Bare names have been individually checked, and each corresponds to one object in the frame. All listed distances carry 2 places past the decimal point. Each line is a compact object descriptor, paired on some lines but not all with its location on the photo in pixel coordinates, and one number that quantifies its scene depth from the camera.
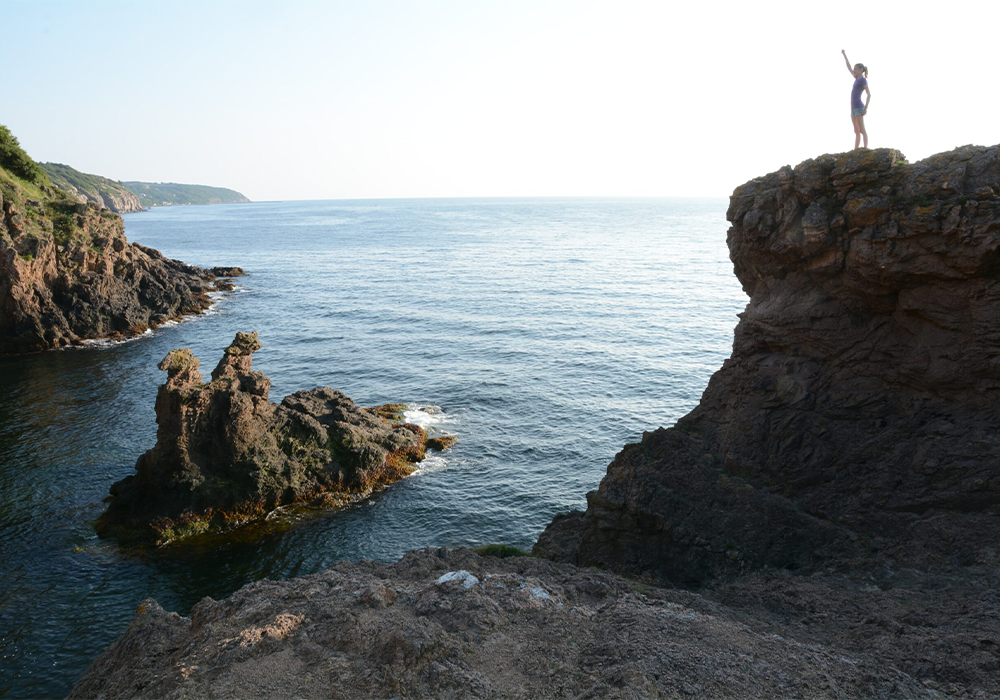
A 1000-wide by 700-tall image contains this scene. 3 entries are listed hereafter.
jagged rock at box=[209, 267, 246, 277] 110.62
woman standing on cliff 20.59
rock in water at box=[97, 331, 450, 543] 32.62
